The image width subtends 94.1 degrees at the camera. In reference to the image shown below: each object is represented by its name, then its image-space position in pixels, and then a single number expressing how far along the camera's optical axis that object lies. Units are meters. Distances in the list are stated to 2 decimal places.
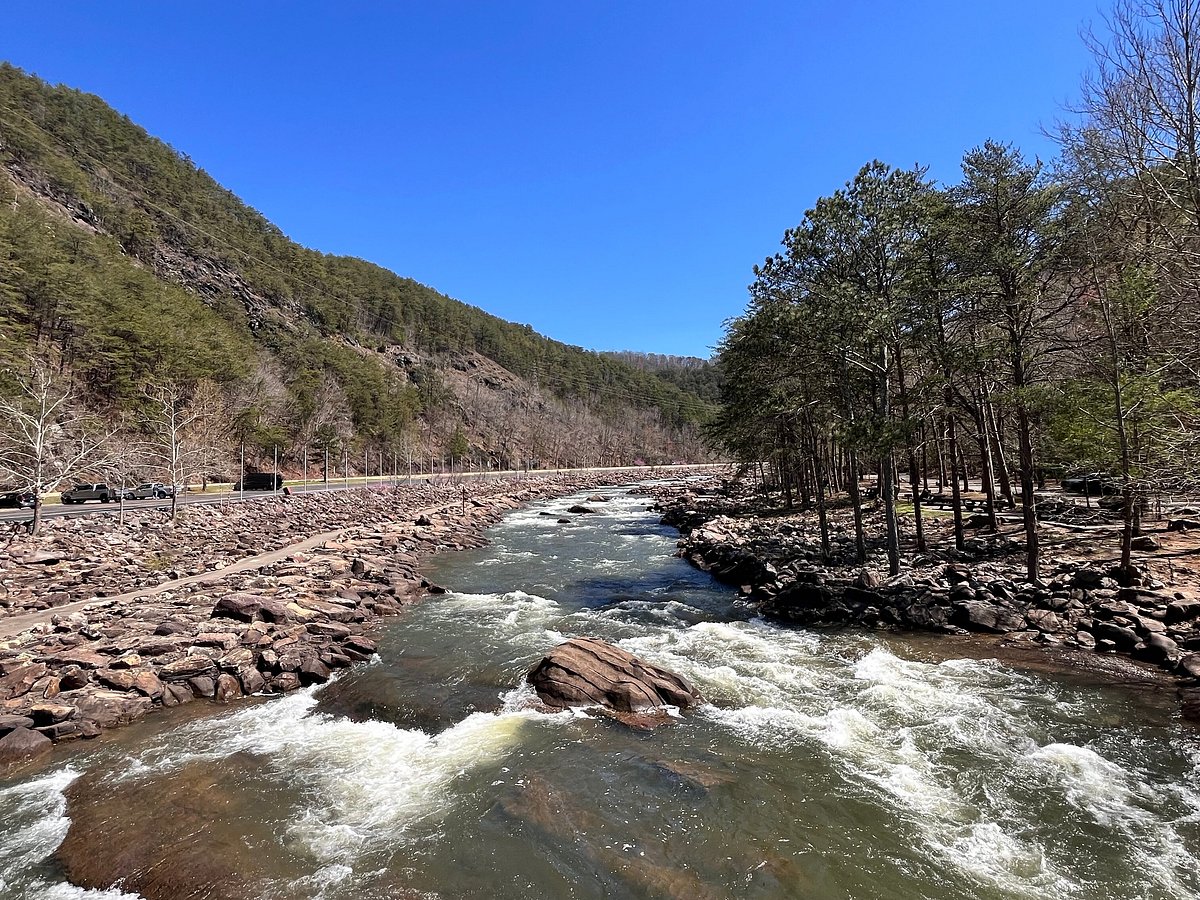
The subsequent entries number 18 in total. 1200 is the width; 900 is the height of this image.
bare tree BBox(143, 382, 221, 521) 31.52
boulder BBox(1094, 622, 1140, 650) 10.38
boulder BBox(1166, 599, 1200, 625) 10.80
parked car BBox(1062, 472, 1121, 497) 24.33
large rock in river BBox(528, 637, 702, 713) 9.23
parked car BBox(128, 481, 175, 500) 34.90
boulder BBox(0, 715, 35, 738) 7.89
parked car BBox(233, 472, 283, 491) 47.53
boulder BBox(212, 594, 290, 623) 12.91
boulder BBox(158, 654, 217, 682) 9.91
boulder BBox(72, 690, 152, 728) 8.55
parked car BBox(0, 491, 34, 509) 30.27
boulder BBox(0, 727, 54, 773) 7.51
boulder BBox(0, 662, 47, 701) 8.85
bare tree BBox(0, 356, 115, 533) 20.77
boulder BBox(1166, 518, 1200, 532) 17.43
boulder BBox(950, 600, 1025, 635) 11.88
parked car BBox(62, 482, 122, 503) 32.22
